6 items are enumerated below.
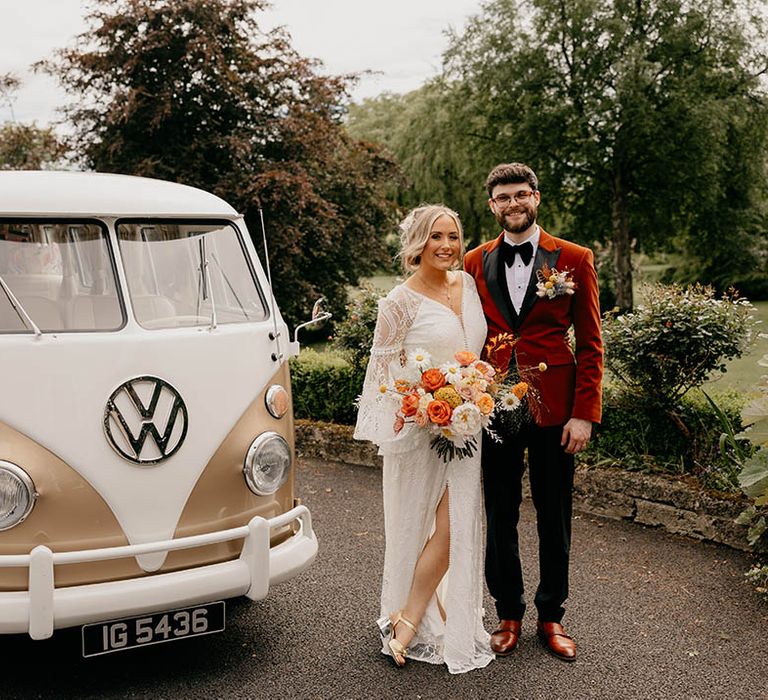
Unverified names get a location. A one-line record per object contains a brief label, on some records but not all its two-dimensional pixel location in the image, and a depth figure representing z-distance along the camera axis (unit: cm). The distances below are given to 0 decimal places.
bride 392
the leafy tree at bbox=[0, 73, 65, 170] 1828
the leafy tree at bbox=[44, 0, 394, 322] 1498
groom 391
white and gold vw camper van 334
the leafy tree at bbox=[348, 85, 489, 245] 2391
